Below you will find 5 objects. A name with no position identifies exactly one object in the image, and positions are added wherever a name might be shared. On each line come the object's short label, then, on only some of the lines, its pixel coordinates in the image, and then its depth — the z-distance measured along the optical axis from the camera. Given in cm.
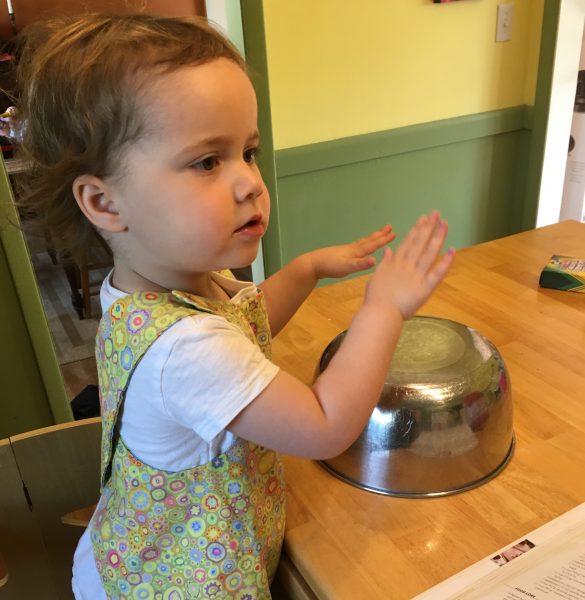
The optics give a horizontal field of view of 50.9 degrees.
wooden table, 62
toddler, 57
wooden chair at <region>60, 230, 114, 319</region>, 241
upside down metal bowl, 70
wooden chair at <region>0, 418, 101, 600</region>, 87
